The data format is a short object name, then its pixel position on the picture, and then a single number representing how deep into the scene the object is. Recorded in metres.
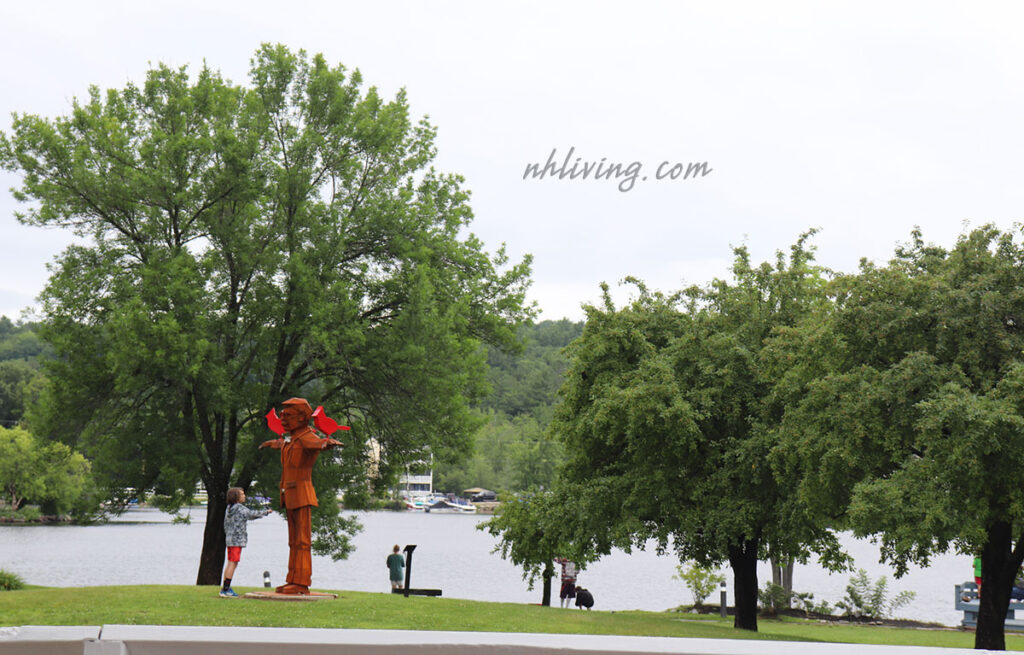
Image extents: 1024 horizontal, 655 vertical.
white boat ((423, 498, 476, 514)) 159.50
